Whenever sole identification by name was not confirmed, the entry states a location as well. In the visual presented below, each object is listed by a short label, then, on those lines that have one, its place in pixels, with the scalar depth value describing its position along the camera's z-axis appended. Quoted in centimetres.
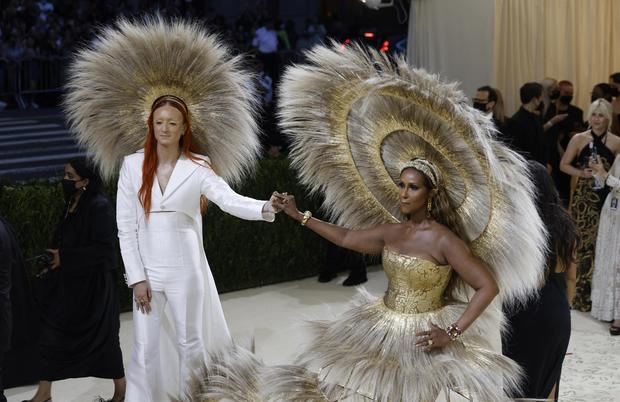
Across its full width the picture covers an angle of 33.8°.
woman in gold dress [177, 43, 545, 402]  402
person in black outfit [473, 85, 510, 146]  862
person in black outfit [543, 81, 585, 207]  1010
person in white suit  501
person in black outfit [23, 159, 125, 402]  564
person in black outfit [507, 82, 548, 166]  870
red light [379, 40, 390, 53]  1277
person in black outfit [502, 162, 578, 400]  476
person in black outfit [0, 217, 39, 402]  473
